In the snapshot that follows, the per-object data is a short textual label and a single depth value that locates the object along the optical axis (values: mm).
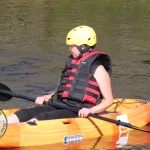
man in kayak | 13258
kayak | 12375
